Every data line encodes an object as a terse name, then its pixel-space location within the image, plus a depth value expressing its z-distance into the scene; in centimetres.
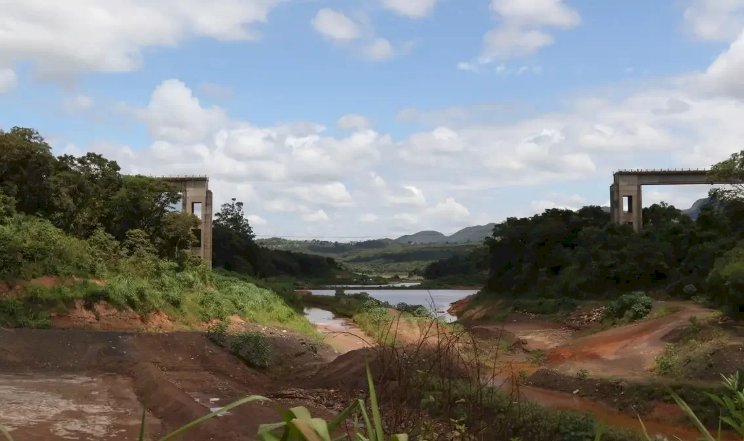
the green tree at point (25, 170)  3198
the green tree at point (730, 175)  3597
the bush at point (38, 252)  2653
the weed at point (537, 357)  2793
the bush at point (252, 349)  2389
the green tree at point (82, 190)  3372
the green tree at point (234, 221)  7931
